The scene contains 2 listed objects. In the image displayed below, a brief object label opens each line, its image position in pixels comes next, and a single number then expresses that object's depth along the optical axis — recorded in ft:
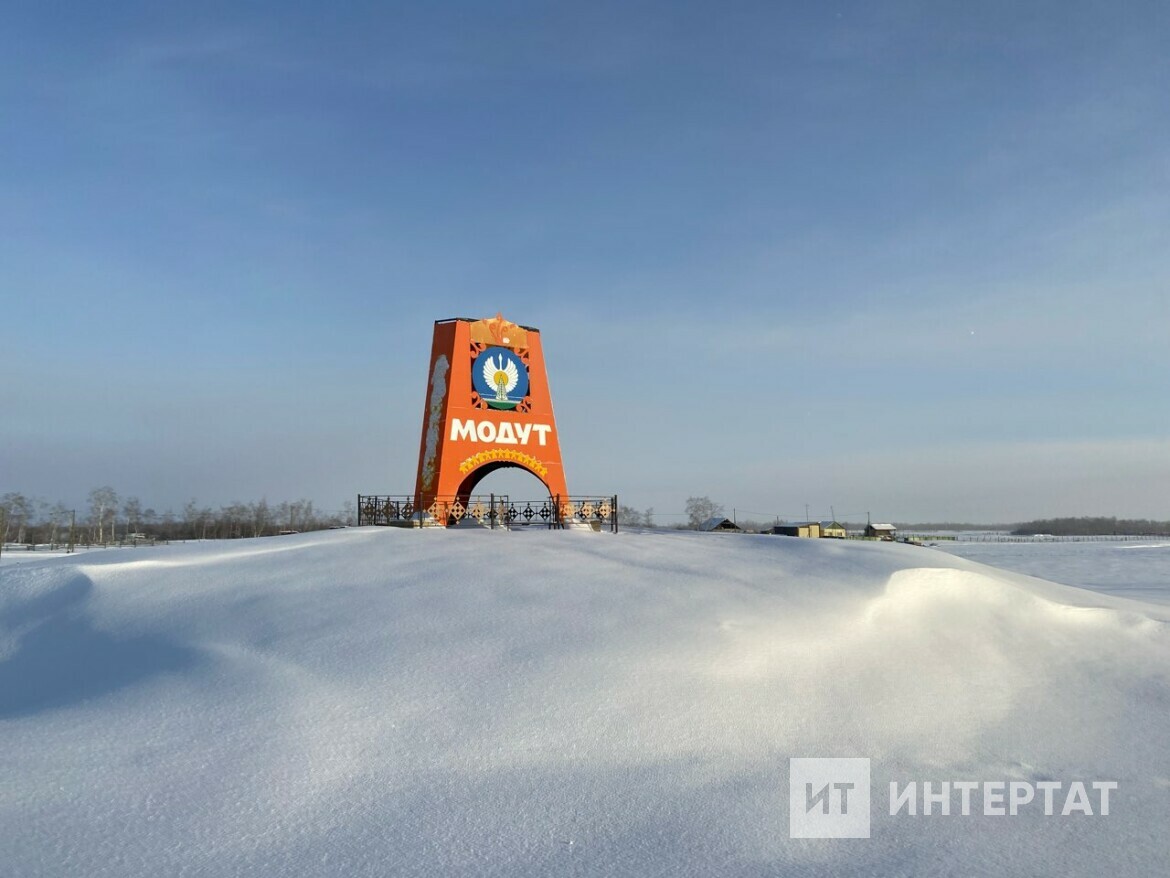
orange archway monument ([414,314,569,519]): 69.10
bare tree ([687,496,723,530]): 318.88
